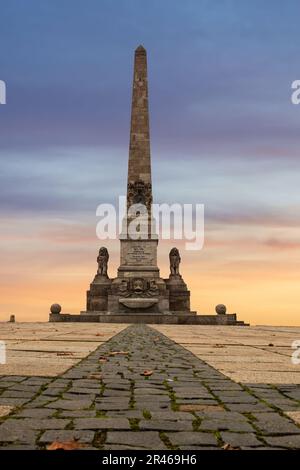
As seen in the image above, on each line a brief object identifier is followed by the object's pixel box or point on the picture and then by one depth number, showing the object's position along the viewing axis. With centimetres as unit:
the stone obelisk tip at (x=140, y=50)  3320
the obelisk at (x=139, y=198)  3161
